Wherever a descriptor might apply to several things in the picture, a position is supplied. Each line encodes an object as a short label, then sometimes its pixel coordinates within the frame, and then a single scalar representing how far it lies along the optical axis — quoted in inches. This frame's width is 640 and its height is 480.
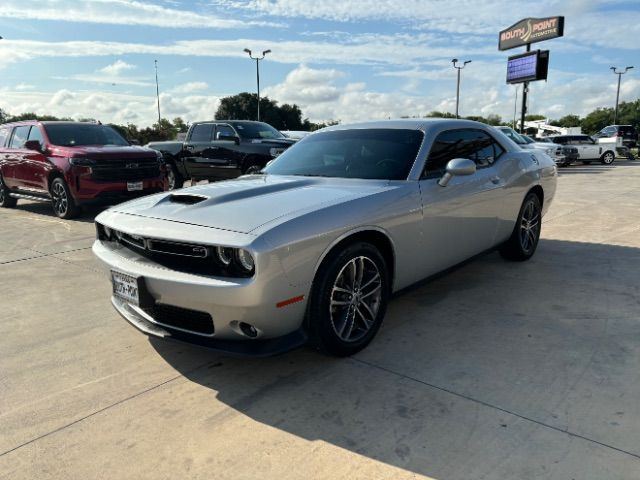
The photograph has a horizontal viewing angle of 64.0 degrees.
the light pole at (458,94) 1884.5
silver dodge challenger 107.1
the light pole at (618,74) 2034.6
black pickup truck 419.5
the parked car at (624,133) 1185.4
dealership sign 1095.5
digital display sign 1067.0
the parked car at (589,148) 932.0
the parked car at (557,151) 706.4
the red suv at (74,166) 329.4
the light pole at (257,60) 1498.5
